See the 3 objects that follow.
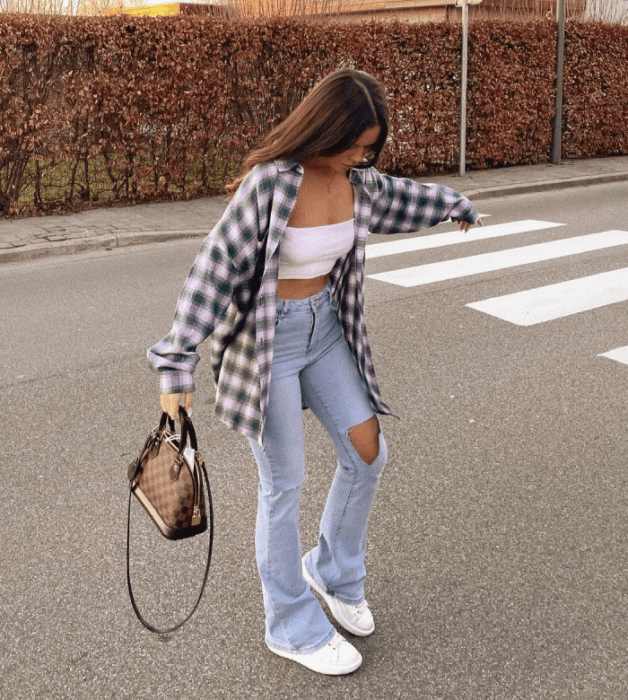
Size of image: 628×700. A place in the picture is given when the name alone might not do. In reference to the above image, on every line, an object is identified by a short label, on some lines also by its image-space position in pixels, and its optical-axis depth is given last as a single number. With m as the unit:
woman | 2.66
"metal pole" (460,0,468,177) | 14.01
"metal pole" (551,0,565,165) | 15.55
